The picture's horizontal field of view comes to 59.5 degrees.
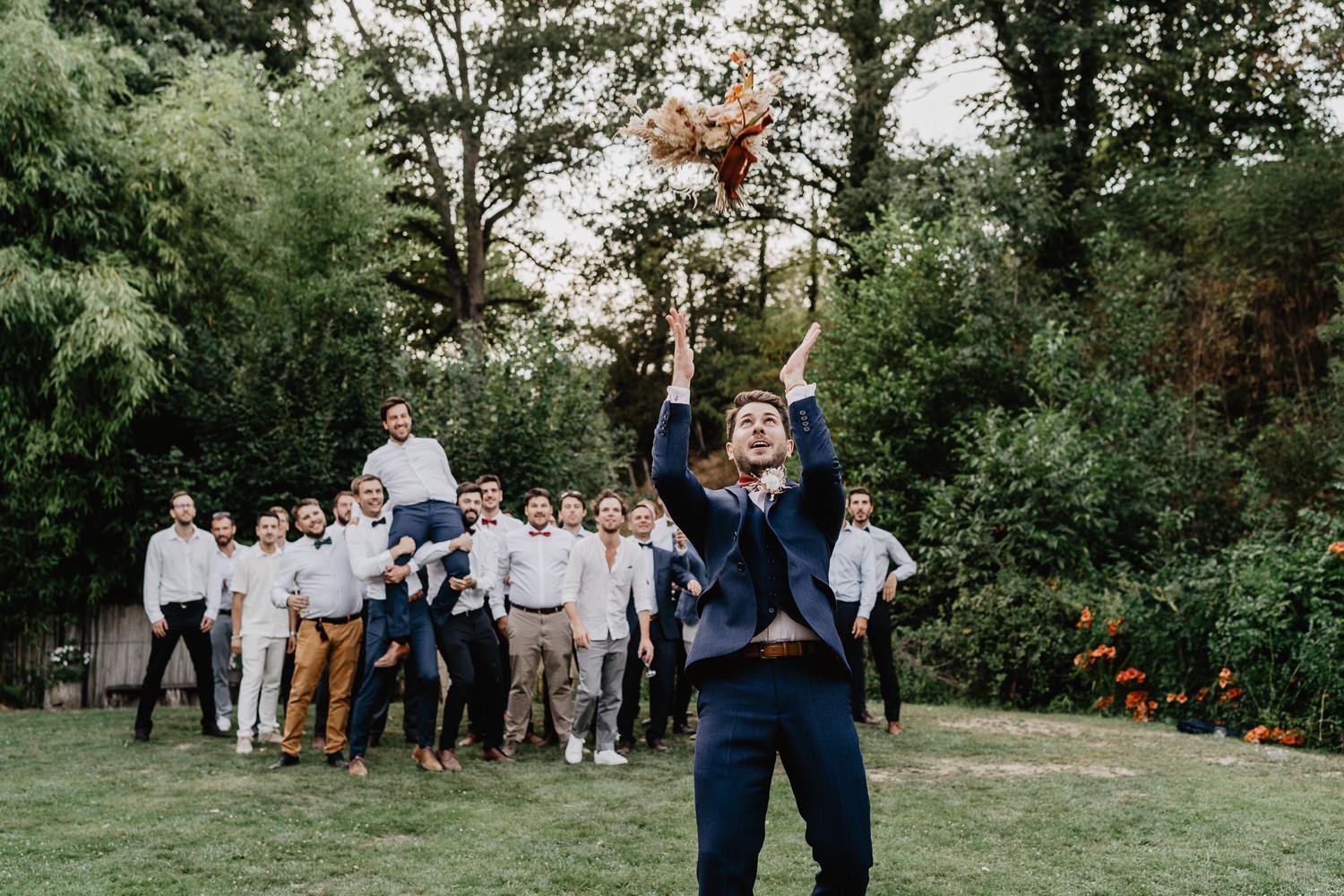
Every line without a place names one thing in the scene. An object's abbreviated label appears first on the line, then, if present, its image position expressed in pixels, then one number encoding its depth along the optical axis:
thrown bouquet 4.68
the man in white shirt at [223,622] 11.34
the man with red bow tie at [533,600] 9.91
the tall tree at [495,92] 24.47
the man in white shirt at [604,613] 9.53
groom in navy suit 3.69
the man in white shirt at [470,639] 9.02
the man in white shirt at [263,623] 10.60
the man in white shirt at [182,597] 10.87
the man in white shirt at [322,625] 9.11
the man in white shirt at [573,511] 9.95
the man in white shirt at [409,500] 8.90
